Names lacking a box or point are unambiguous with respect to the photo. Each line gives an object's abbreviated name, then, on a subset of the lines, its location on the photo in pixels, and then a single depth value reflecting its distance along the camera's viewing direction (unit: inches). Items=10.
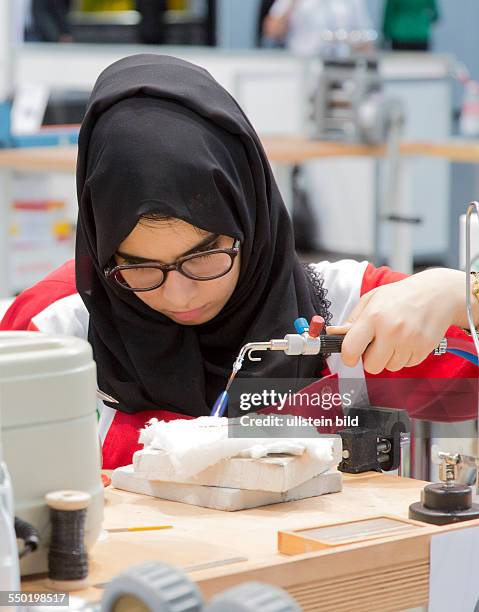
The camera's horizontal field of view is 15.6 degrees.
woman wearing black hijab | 60.3
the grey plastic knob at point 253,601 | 39.5
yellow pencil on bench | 50.9
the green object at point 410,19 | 332.2
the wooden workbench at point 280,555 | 46.8
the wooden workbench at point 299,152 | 164.7
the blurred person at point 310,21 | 308.8
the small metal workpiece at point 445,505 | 51.1
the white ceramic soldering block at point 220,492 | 53.3
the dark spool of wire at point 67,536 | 46.1
